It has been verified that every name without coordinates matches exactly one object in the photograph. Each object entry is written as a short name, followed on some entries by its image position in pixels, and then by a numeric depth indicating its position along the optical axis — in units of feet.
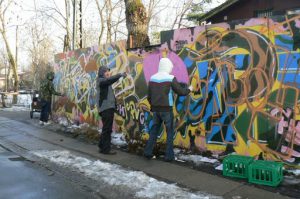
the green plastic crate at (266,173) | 12.04
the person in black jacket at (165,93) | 15.47
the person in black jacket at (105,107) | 17.67
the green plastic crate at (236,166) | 12.98
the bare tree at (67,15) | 50.10
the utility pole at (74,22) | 36.35
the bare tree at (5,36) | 60.82
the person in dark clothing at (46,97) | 28.53
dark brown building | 35.61
